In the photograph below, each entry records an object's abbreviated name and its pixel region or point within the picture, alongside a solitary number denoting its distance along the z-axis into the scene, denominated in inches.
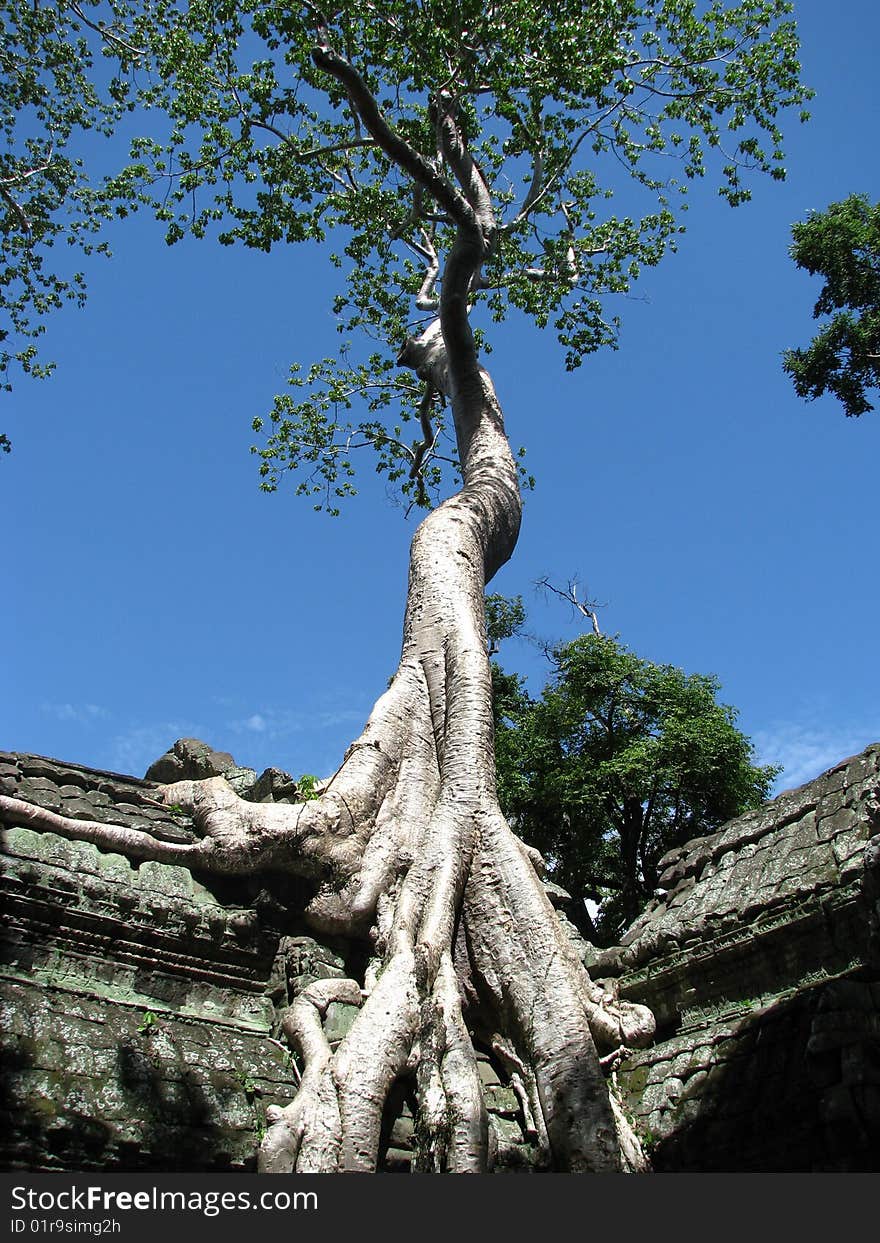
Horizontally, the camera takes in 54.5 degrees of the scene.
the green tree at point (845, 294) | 405.4
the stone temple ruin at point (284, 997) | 118.0
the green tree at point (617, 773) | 478.9
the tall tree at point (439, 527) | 128.0
